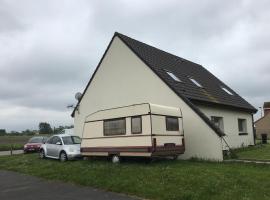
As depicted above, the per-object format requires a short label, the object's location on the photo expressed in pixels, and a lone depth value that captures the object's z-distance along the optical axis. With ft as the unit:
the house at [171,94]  35.37
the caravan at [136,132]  30.26
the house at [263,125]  116.39
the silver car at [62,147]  39.61
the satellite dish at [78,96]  50.20
